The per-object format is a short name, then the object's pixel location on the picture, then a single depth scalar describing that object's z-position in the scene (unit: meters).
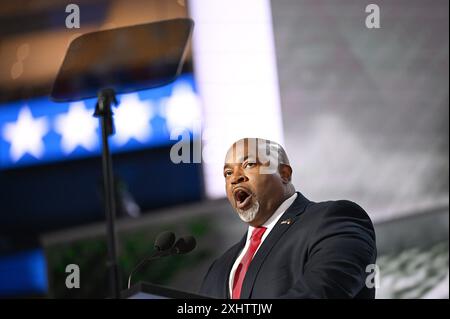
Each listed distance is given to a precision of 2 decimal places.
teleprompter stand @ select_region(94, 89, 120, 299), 5.38
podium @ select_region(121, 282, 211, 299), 3.90
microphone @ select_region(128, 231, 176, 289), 4.64
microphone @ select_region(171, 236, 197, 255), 4.68
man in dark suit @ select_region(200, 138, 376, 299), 4.31
